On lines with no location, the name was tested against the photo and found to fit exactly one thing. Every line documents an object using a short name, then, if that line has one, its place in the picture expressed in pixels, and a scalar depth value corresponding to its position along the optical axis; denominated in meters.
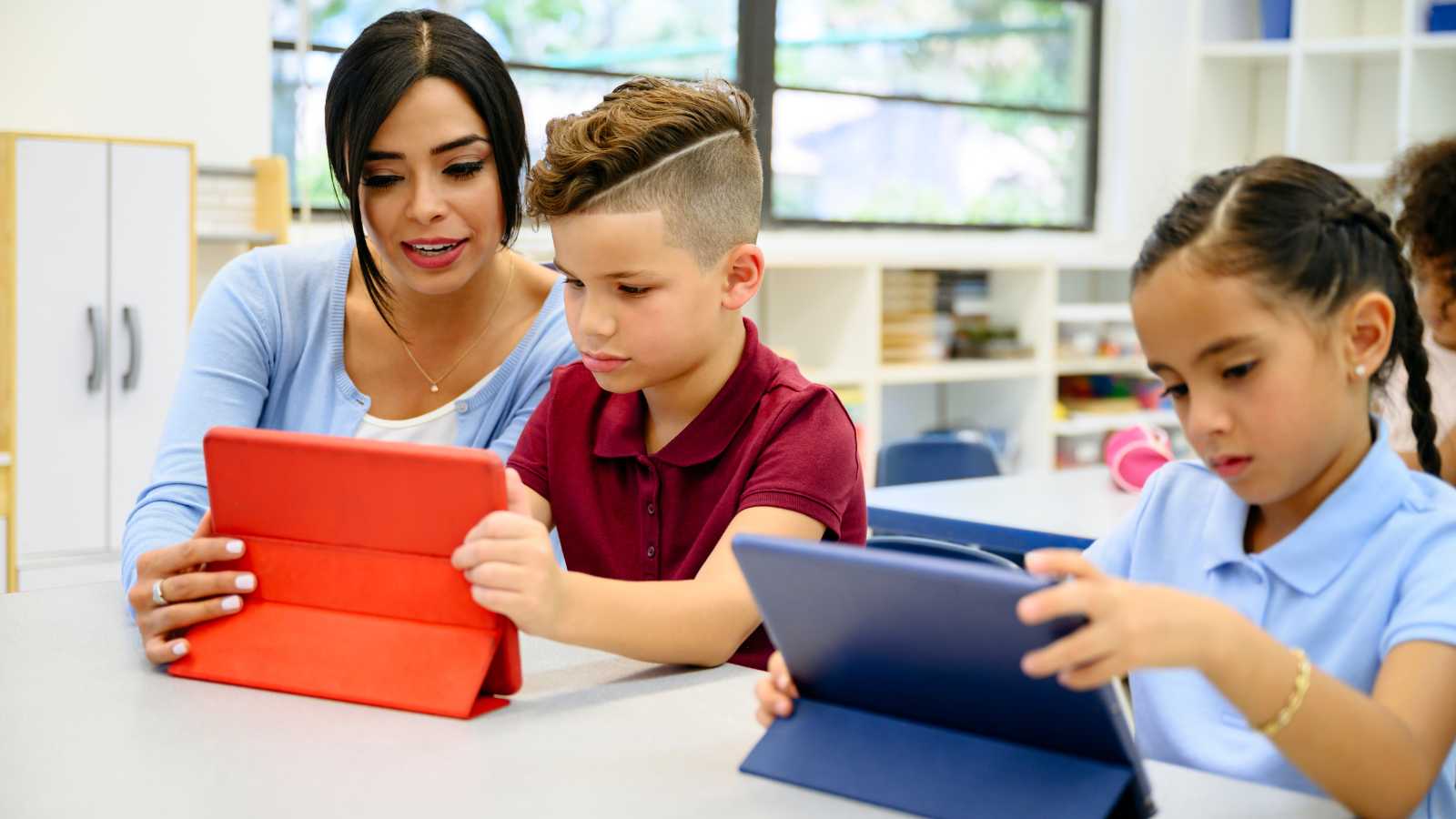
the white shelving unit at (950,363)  4.85
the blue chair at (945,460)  3.30
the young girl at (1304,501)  0.89
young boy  1.28
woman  1.54
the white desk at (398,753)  0.89
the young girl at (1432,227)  1.84
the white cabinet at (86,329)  3.37
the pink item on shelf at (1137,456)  2.74
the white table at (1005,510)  2.28
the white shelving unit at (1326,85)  5.16
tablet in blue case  0.82
